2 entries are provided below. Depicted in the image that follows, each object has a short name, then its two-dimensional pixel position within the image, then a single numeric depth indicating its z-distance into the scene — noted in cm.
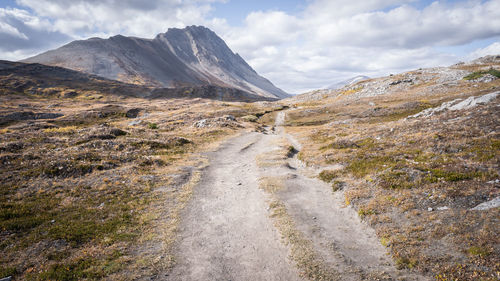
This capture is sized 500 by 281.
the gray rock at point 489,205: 1171
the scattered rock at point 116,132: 4063
